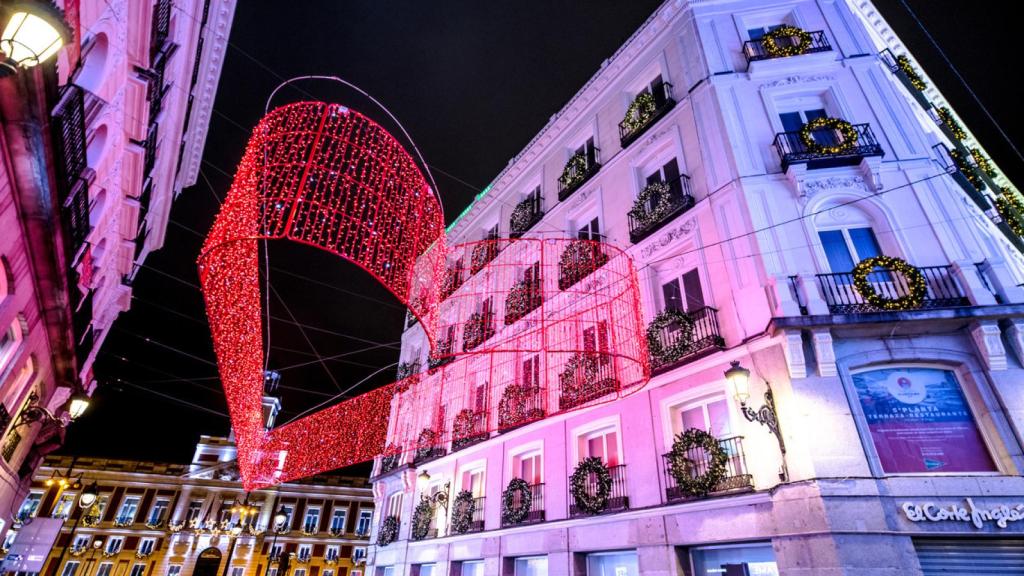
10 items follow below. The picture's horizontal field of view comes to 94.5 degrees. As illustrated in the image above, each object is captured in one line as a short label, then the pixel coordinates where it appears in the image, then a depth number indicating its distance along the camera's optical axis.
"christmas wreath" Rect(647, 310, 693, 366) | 11.14
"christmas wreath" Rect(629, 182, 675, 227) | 13.25
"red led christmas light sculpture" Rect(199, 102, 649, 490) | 6.43
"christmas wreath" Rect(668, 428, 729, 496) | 9.41
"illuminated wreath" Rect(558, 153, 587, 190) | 17.30
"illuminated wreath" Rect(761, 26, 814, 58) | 13.16
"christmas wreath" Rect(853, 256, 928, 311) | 9.06
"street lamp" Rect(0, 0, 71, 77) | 3.51
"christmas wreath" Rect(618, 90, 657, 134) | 15.28
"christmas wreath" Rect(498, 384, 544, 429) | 15.09
